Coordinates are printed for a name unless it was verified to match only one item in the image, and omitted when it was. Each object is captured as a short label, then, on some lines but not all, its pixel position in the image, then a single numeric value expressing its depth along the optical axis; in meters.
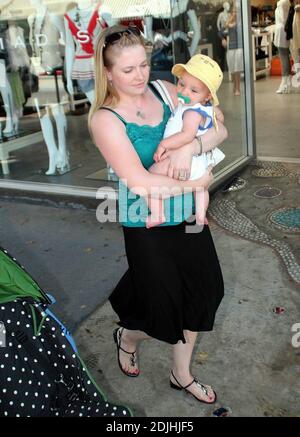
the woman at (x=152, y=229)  2.01
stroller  1.84
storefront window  4.83
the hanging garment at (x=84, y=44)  5.31
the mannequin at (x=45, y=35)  5.71
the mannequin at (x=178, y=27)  4.63
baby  1.99
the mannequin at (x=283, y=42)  10.15
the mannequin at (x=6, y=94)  6.15
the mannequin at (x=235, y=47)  5.55
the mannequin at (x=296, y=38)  9.78
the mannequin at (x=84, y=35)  5.29
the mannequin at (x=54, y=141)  6.15
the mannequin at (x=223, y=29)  5.32
